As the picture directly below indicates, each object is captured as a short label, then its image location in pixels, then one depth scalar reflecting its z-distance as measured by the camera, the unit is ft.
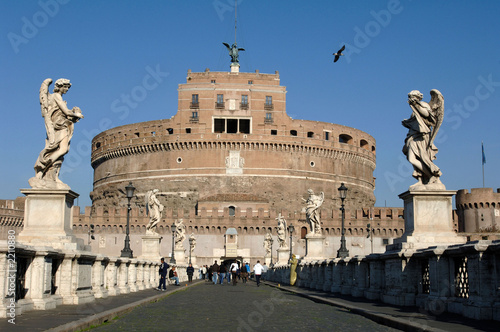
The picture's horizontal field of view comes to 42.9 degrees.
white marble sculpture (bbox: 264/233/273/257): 167.20
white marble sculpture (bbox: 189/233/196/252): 160.89
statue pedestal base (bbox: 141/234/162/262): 80.94
